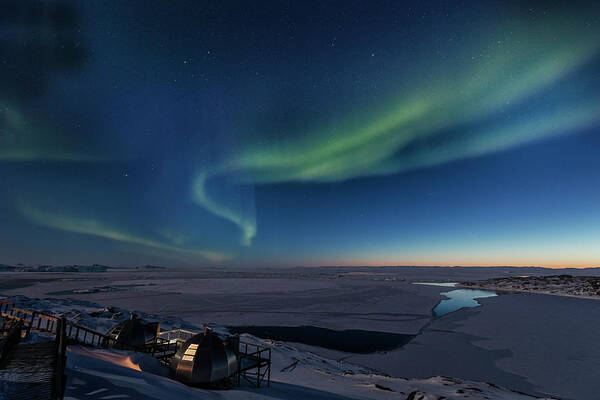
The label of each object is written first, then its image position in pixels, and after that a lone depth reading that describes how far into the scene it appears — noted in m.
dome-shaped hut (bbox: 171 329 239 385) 14.30
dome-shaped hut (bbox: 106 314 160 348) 21.27
